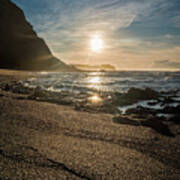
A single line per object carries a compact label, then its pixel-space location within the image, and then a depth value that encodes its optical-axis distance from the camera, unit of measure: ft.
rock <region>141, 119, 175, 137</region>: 11.68
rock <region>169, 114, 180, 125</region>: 15.55
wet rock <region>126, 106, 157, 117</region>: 18.94
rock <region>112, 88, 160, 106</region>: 28.43
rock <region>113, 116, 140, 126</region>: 13.26
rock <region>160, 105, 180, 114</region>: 20.16
